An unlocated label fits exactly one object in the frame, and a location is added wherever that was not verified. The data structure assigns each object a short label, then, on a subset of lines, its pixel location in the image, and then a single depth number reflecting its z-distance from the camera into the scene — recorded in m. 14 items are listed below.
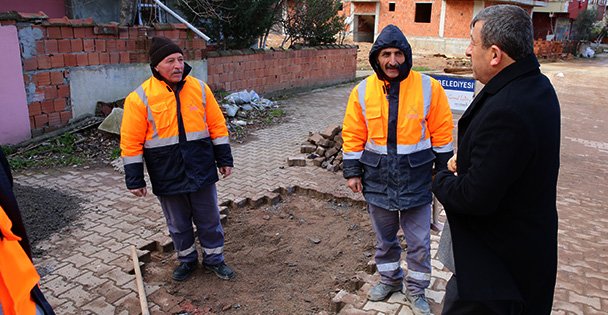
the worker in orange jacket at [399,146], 3.33
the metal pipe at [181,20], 10.09
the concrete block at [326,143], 7.53
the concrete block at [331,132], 7.57
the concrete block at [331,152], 7.34
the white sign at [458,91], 5.29
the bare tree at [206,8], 10.89
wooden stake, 3.50
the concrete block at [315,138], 7.83
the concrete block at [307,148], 7.77
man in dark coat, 1.92
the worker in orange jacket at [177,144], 3.67
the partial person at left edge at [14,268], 1.80
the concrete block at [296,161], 7.30
